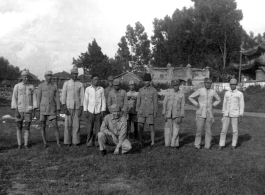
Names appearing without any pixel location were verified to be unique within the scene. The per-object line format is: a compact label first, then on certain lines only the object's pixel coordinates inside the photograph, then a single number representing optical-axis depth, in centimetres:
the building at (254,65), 3857
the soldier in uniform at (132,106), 1008
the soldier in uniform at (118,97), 907
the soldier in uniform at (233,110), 887
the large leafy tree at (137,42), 7706
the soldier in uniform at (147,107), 919
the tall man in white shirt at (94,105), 892
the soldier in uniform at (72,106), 884
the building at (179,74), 5696
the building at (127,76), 5891
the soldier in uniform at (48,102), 866
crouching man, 762
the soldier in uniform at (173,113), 873
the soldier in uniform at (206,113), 880
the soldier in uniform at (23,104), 855
